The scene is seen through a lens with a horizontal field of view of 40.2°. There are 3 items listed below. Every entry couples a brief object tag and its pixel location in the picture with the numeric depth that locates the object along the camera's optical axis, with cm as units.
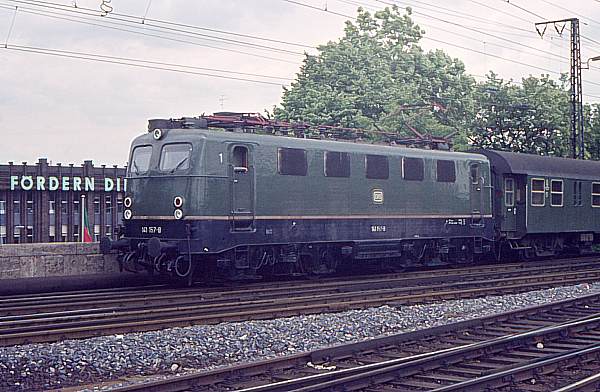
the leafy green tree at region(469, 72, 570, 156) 4284
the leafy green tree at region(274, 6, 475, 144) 4316
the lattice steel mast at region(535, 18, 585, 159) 3566
